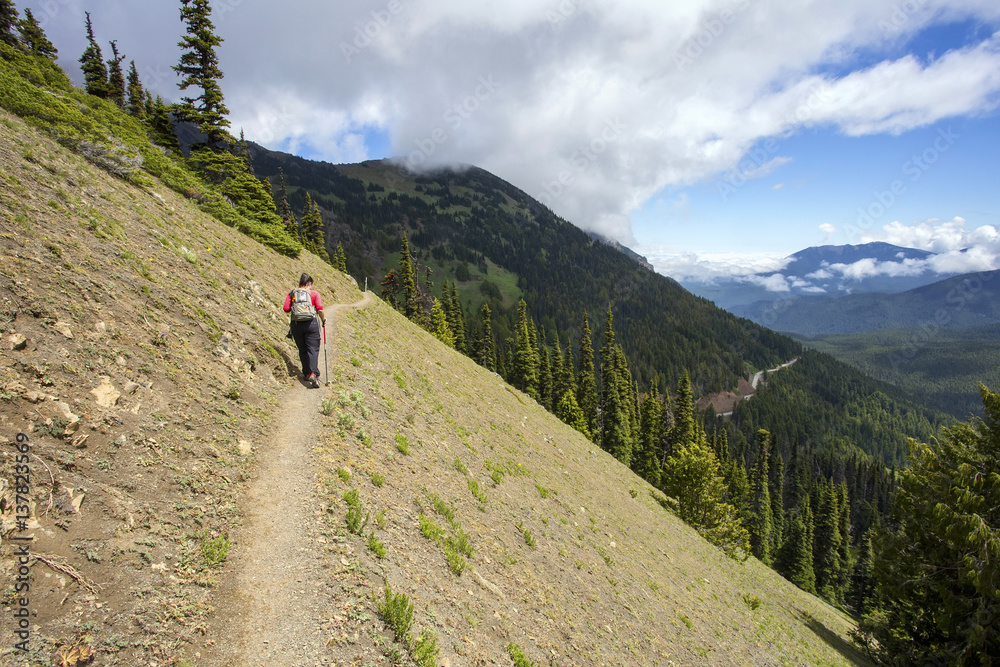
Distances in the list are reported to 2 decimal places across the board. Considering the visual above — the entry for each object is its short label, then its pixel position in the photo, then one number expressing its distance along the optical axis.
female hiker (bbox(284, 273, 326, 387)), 11.79
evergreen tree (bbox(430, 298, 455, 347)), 65.11
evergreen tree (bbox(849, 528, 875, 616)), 65.75
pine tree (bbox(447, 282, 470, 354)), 79.37
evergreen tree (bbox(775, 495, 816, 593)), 65.00
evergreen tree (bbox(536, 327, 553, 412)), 71.91
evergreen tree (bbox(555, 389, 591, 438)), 54.69
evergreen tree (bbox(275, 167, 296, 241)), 73.94
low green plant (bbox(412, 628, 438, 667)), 5.54
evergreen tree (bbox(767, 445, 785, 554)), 82.37
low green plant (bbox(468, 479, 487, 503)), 11.53
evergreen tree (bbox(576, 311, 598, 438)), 64.44
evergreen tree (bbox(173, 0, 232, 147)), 27.56
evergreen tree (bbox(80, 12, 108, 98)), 50.04
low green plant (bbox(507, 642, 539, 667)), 7.03
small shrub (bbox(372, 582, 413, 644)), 5.70
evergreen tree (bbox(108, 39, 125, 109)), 55.41
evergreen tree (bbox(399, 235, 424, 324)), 66.88
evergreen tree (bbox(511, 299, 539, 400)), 66.25
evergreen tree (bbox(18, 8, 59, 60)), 44.04
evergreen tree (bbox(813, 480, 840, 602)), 72.94
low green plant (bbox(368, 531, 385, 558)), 6.87
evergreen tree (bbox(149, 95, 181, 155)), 32.86
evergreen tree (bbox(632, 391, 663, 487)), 62.03
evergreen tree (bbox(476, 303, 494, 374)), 76.44
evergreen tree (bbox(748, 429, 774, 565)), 70.44
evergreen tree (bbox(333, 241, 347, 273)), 85.50
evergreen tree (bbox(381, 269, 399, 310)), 66.38
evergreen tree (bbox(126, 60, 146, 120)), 56.06
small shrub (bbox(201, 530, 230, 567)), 5.45
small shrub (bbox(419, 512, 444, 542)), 8.30
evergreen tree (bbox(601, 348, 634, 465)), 59.38
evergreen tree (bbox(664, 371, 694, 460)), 63.12
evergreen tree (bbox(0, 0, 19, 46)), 33.72
